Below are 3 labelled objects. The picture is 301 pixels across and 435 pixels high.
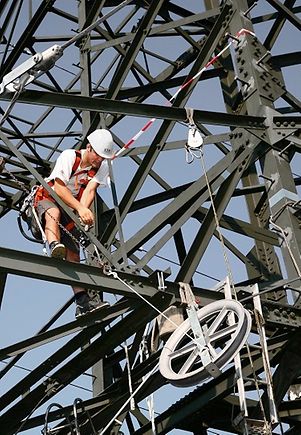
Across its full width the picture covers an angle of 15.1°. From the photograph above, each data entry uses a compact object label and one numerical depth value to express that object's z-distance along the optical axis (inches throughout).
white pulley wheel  389.1
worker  441.4
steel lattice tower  426.9
